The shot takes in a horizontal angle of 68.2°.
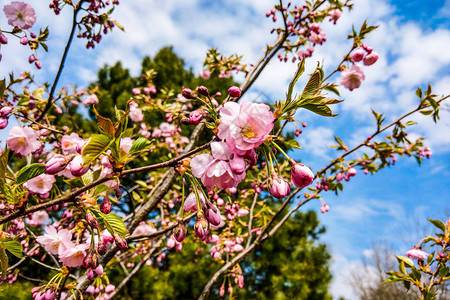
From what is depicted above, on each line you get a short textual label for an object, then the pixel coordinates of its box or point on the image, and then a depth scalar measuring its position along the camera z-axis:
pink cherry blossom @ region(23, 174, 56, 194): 0.42
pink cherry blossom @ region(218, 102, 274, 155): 0.28
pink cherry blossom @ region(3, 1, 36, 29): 0.57
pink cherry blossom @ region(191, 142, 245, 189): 0.29
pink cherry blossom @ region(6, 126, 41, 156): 0.50
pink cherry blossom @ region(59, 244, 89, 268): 0.39
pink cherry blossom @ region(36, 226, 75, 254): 0.42
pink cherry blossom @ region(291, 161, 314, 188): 0.30
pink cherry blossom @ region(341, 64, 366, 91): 0.62
